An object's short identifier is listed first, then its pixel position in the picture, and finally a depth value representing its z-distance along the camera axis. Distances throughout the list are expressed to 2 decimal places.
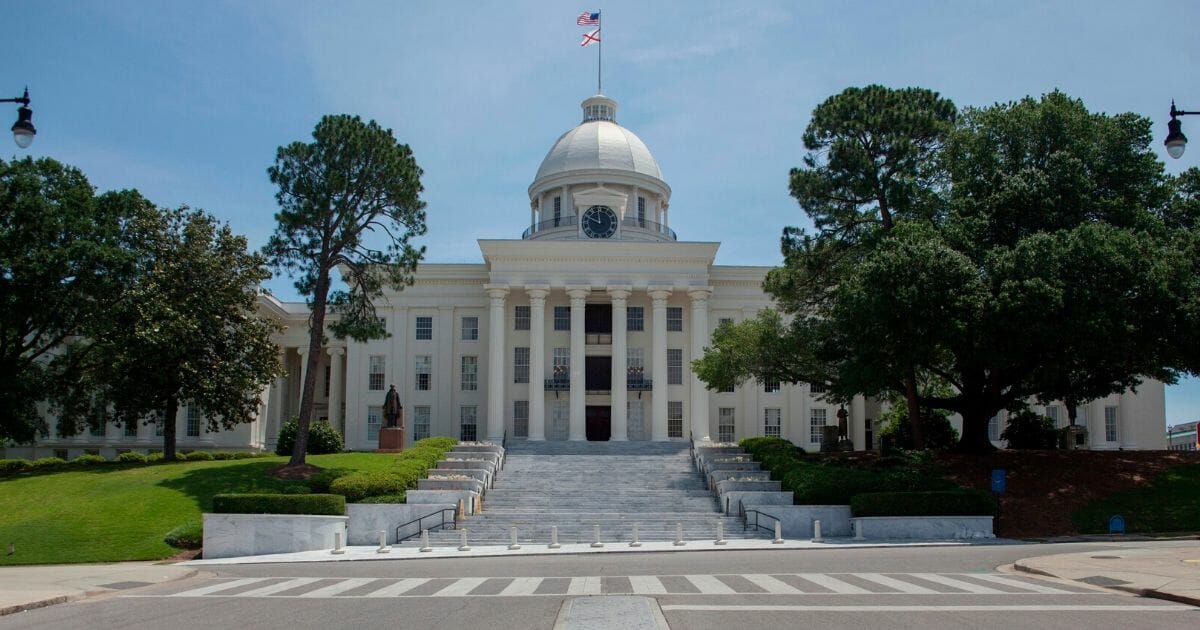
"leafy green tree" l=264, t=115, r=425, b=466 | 37.09
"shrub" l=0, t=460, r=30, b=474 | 41.47
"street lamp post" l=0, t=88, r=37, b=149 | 17.73
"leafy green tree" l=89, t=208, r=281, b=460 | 38.91
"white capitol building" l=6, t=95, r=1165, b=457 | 55.28
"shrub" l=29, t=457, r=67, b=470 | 42.12
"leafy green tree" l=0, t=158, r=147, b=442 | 38.28
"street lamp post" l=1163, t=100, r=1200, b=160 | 18.89
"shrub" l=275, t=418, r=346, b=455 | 48.03
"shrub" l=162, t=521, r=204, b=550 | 28.58
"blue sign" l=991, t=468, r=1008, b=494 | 33.62
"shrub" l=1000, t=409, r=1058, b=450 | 49.59
